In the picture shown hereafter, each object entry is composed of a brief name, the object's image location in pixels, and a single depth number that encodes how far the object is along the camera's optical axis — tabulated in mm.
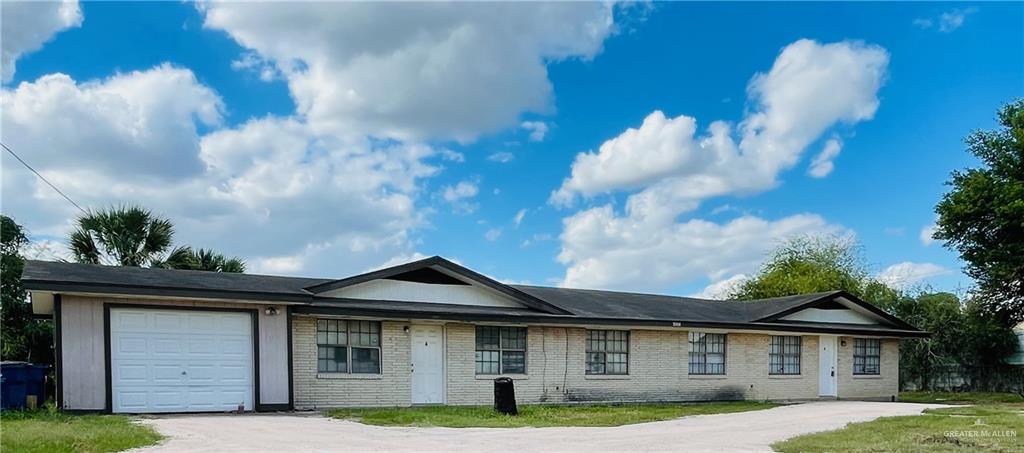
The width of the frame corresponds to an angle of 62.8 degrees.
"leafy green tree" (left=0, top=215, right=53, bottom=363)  23391
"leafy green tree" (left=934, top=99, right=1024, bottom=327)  27625
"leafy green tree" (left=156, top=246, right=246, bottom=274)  26156
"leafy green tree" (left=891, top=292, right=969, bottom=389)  31828
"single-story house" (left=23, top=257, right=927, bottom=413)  15602
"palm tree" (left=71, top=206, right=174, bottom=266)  25438
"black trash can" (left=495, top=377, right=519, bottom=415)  16797
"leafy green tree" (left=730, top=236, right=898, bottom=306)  40688
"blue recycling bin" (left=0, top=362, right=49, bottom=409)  14667
